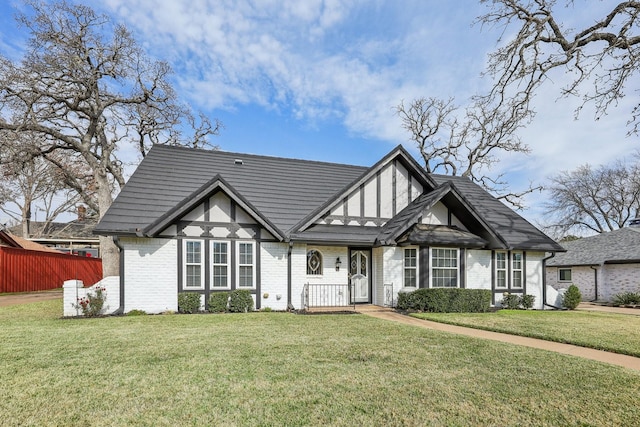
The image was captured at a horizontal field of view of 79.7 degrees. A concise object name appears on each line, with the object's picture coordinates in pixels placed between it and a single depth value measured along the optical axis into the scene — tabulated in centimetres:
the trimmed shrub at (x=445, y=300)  1403
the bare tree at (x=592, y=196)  3962
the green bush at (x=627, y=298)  2136
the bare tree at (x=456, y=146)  3116
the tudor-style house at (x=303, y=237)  1336
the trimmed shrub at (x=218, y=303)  1327
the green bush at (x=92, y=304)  1228
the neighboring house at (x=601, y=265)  2302
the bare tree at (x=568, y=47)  1102
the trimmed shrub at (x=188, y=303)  1303
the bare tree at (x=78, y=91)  2005
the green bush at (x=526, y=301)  1675
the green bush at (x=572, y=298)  1752
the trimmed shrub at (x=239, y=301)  1349
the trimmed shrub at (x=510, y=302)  1656
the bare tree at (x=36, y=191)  3222
